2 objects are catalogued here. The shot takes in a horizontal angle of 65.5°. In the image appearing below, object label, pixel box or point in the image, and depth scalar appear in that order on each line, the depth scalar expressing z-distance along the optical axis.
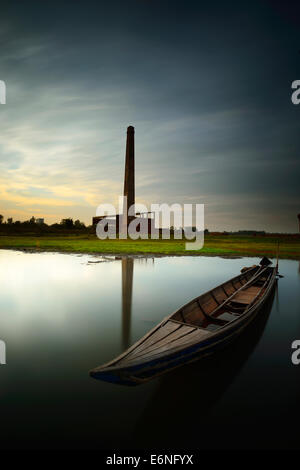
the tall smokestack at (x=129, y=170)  55.75
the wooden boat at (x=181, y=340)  3.62
